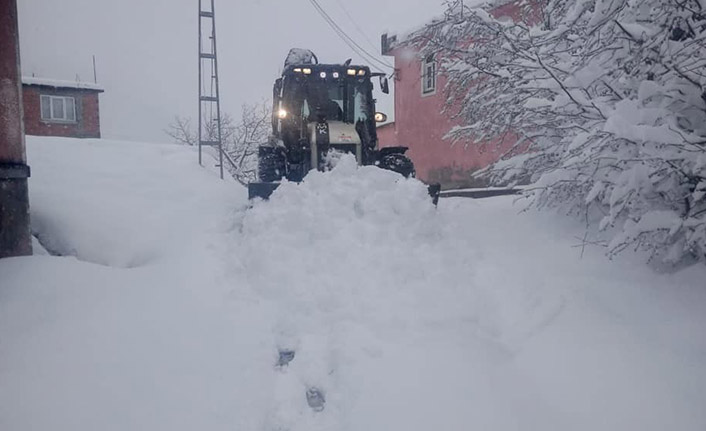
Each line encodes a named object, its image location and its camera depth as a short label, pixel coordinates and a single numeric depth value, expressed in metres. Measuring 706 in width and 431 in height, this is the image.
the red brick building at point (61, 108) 21.16
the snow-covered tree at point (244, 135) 21.54
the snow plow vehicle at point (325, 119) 8.43
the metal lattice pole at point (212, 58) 11.30
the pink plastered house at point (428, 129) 13.46
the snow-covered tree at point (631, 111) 3.60
